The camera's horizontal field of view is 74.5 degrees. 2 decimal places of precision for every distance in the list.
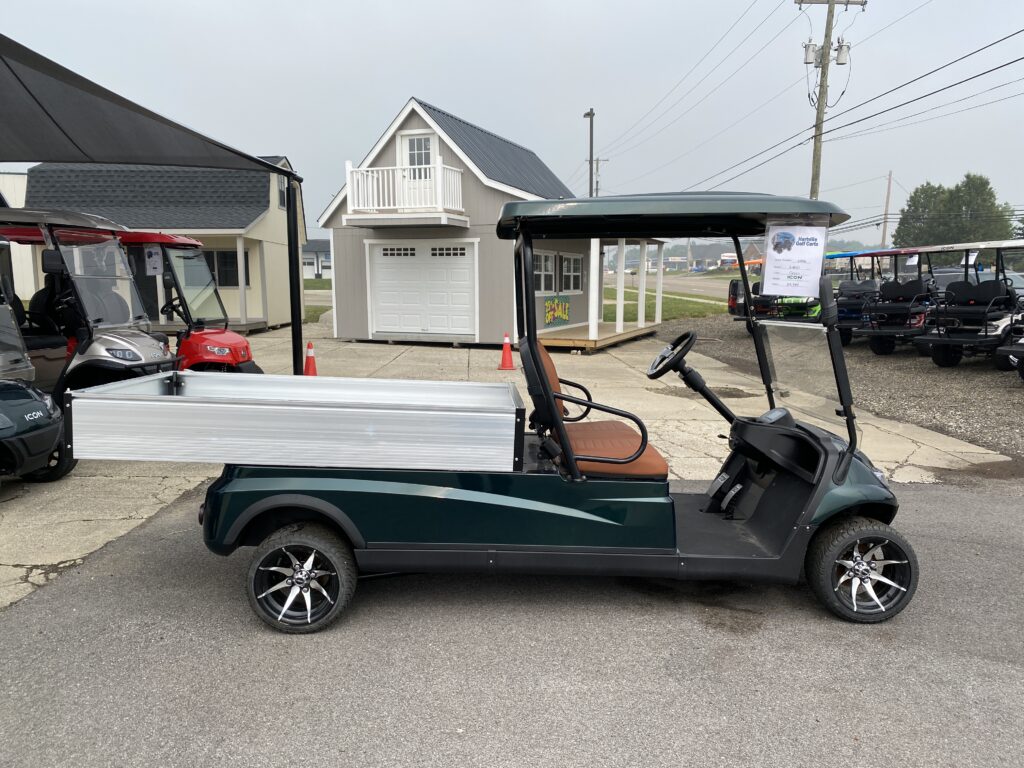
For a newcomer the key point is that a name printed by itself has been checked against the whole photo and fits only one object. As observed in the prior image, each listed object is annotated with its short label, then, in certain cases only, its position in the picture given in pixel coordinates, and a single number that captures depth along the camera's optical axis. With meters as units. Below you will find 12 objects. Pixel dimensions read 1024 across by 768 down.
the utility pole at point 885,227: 44.47
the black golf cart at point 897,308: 13.68
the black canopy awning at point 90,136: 6.33
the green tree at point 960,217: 65.88
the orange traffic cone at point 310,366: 9.93
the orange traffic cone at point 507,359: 12.76
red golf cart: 8.03
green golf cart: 3.12
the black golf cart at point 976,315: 11.46
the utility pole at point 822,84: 18.75
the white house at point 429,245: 15.30
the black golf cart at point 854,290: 15.26
